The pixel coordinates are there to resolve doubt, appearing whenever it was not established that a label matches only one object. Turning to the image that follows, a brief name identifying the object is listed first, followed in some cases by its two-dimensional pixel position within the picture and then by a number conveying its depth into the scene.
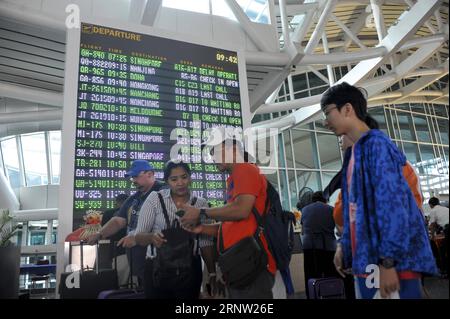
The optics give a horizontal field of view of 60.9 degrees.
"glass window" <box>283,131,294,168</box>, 18.86
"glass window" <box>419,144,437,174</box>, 22.02
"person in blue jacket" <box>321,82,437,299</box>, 1.64
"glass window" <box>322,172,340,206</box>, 19.14
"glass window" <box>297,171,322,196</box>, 18.75
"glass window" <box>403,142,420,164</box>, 21.91
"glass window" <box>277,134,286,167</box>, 18.85
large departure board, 4.30
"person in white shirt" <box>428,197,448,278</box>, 3.48
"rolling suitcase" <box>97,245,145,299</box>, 2.71
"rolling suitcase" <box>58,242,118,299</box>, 3.11
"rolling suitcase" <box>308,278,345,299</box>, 4.13
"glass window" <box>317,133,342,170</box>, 19.55
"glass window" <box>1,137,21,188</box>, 19.09
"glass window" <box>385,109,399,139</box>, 21.99
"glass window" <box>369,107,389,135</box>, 22.38
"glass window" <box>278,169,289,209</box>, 18.14
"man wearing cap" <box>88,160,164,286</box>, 3.43
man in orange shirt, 2.30
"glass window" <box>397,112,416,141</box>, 22.59
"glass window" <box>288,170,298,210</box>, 18.34
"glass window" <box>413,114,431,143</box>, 23.02
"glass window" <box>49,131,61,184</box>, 19.98
